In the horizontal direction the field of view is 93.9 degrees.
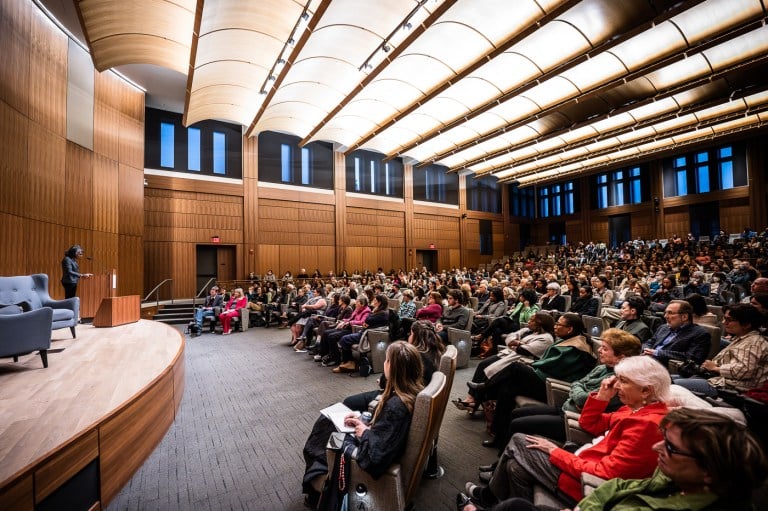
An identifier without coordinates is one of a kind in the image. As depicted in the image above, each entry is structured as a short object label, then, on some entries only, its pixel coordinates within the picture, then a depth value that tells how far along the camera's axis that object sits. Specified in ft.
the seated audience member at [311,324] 20.26
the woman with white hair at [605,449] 4.79
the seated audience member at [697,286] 20.22
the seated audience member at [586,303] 17.25
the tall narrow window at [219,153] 41.65
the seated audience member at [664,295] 17.76
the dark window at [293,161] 44.91
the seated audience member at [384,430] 5.68
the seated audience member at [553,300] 18.16
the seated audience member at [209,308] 27.32
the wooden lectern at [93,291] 25.58
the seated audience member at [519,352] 9.59
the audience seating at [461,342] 15.62
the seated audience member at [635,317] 11.19
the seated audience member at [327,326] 17.71
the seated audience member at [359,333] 15.92
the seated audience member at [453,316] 16.29
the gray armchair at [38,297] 14.35
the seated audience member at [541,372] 8.82
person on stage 17.43
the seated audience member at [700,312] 12.18
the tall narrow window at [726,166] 50.12
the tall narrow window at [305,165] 47.78
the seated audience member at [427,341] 10.84
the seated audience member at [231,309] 27.17
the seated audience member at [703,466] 3.24
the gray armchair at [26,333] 10.61
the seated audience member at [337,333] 17.26
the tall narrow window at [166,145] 38.63
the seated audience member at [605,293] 20.72
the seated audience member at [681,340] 9.57
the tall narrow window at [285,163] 46.14
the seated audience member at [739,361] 7.82
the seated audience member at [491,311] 18.54
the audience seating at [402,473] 5.59
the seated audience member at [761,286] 11.66
